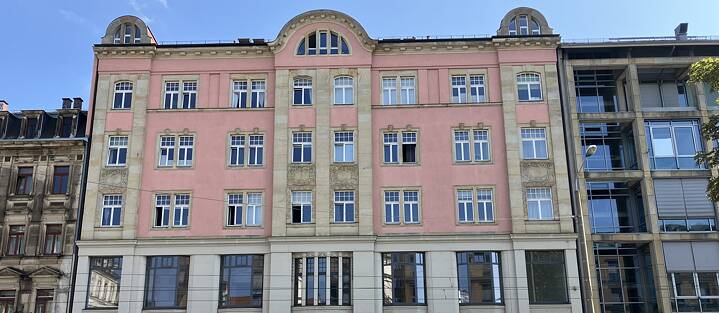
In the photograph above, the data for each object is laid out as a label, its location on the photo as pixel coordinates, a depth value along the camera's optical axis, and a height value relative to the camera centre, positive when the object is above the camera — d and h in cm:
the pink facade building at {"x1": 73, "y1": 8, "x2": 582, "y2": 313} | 3438 +816
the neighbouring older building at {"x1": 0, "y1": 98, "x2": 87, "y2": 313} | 3497 +687
